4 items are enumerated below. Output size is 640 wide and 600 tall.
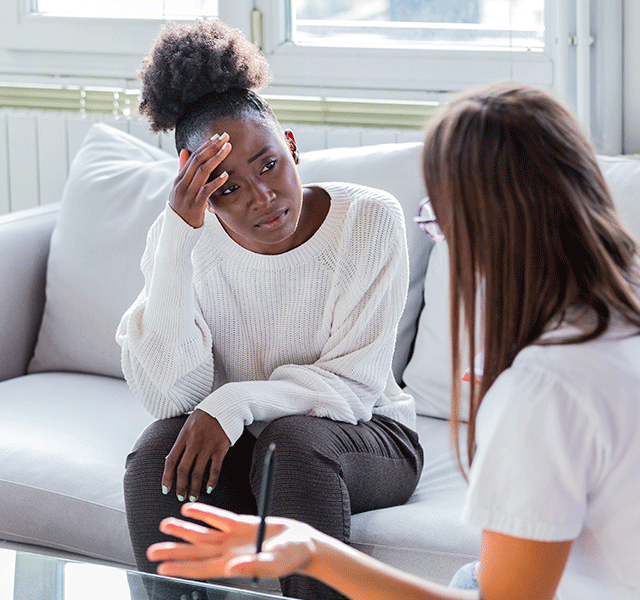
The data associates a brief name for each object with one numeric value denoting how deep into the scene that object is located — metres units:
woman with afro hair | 2.76
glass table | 2.52
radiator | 3.90
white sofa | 2.91
